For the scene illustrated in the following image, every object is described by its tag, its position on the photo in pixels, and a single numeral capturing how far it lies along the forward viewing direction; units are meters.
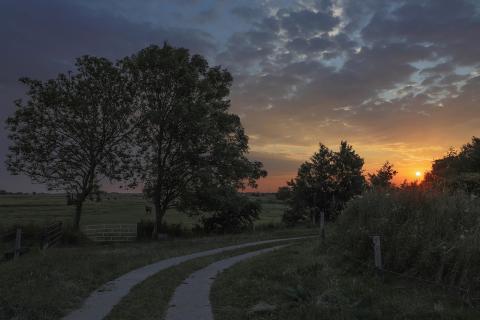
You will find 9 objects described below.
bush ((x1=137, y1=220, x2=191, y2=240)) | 33.59
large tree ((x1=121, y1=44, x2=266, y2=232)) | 32.12
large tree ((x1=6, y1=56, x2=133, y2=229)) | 30.12
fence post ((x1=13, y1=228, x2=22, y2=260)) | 19.37
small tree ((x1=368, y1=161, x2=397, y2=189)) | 48.65
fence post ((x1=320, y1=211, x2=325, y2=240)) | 19.12
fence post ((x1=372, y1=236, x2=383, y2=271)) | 11.40
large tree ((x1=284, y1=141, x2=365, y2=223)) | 48.06
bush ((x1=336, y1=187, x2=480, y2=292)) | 10.02
